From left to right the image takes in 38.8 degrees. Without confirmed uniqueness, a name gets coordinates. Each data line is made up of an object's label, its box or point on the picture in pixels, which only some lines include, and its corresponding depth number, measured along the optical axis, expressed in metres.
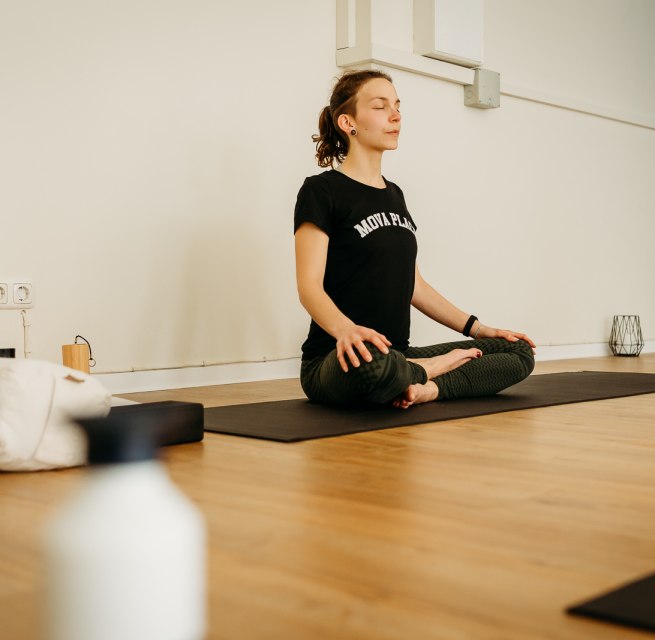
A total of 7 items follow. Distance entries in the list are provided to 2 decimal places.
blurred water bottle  0.56
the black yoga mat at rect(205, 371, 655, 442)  2.22
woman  2.57
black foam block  1.98
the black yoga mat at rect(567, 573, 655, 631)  0.88
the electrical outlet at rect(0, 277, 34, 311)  3.02
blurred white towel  1.66
